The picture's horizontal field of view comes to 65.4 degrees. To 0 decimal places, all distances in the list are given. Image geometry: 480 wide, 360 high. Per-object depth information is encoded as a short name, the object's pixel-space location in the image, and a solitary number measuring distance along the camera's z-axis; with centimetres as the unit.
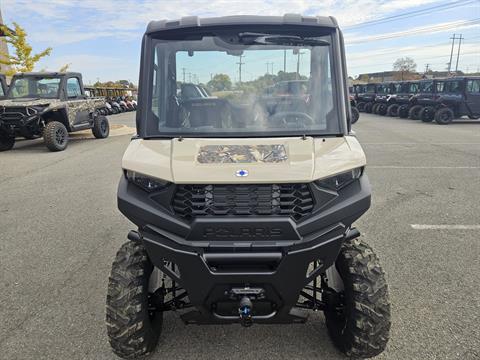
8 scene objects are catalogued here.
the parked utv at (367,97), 2789
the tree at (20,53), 2106
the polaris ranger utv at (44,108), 1082
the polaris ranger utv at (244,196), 207
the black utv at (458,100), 1800
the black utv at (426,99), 1936
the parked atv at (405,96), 2234
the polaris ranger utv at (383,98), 2522
